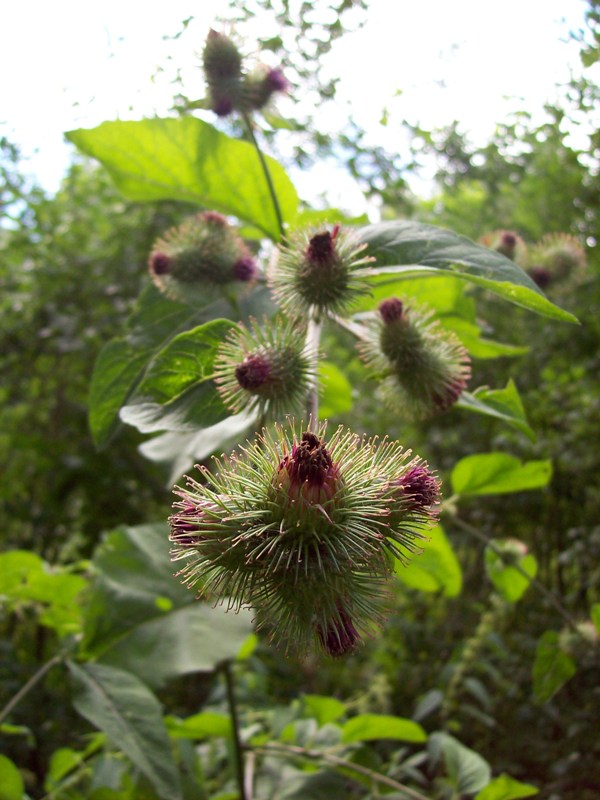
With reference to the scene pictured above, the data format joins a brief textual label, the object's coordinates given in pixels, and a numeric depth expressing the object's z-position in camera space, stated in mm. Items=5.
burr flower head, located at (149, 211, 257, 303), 239
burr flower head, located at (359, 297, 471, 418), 208
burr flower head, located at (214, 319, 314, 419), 180
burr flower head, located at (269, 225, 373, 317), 198
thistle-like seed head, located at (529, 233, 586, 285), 323
